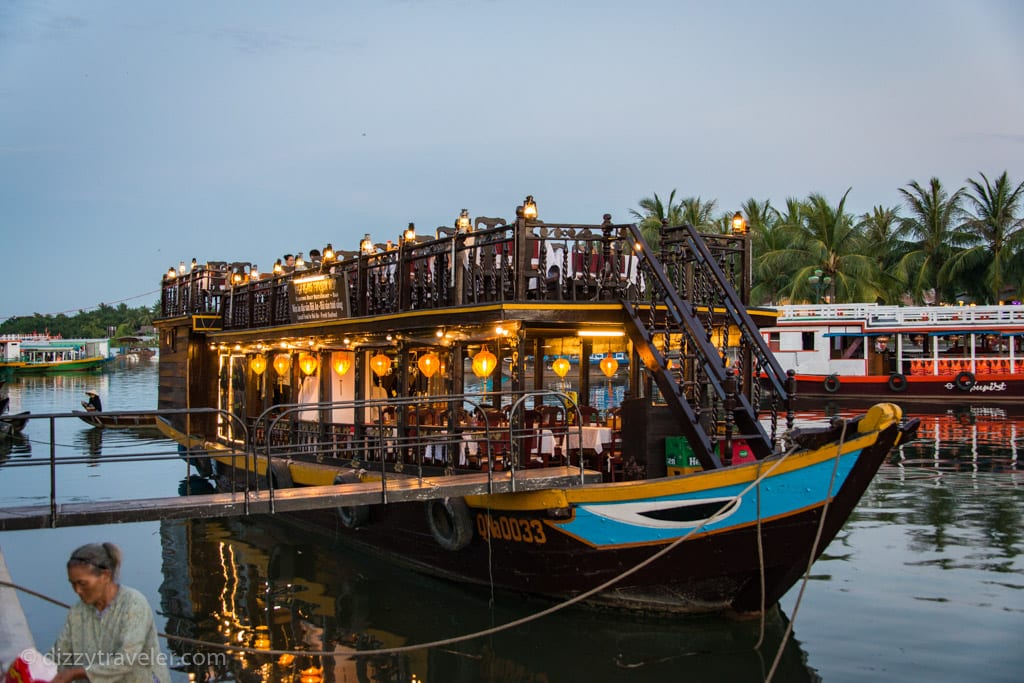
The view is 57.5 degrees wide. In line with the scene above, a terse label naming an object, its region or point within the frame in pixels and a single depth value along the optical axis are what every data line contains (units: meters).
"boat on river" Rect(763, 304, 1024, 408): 32.50
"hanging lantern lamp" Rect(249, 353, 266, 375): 15.81
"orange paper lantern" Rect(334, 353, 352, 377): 13.83
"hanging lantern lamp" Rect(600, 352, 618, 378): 14.59
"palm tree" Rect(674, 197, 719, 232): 44.91
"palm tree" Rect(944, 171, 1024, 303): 40.28
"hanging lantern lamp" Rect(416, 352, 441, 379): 11.81
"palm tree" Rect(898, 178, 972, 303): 42.47
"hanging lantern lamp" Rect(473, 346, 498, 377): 10.46
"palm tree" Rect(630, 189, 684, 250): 43.06
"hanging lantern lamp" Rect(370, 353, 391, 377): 12.30
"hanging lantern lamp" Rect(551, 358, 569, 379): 14.21
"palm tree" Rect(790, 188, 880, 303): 41.69
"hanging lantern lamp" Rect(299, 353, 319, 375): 14.18
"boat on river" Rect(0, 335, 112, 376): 70.75
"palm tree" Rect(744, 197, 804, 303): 42.69
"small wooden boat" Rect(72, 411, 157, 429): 29.80
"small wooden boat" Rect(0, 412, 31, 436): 26.45
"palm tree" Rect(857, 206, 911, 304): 43.34
